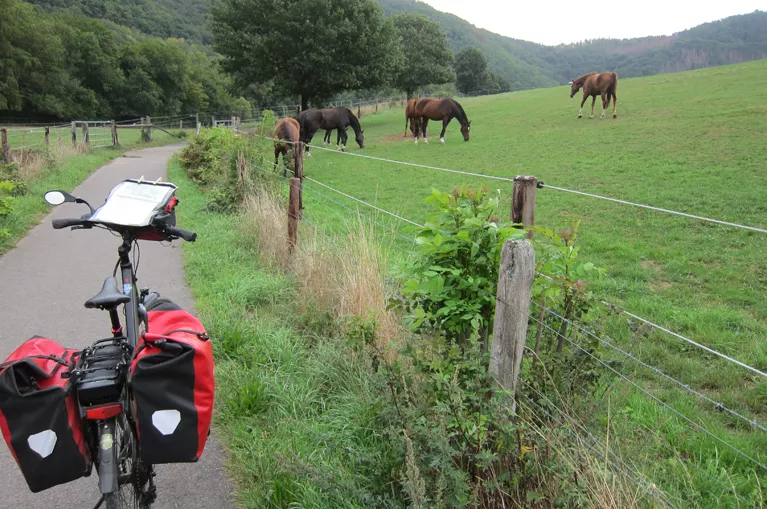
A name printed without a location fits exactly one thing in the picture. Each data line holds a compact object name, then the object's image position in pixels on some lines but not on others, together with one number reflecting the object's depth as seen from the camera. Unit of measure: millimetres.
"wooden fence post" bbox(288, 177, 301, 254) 6127
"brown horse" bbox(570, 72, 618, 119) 21781
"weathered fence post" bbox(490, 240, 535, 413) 2225
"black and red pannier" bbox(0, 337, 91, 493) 1764
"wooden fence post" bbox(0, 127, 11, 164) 12840
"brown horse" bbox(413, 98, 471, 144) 22989
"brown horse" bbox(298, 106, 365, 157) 22438
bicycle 1936
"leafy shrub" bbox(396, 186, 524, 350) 2436
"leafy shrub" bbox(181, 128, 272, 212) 9523
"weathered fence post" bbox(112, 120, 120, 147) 26516
